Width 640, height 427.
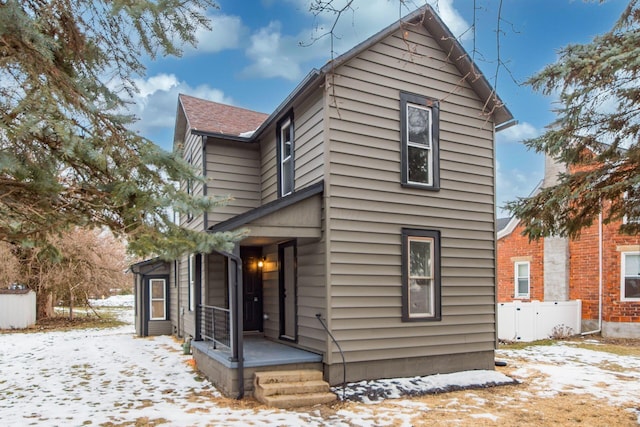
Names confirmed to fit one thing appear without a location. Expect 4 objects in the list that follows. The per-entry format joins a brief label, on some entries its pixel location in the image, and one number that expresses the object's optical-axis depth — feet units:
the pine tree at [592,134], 19.93
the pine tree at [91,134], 12.82
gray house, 25.21
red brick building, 44.70
